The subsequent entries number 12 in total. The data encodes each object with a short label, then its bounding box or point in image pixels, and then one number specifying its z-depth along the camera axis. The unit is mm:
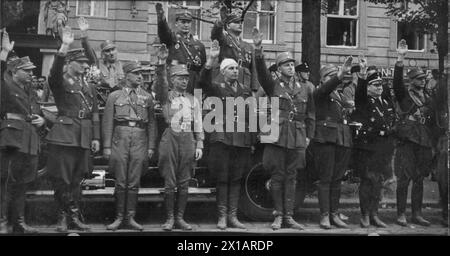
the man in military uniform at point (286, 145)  4848
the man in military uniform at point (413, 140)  5102
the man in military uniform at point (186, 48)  4727
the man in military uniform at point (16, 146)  4410
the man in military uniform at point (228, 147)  4773
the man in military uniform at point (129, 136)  4625
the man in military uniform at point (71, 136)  4551
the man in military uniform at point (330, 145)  4980
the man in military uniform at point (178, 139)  4676
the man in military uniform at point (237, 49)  4820
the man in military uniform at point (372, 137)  5090
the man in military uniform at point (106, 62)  4469
